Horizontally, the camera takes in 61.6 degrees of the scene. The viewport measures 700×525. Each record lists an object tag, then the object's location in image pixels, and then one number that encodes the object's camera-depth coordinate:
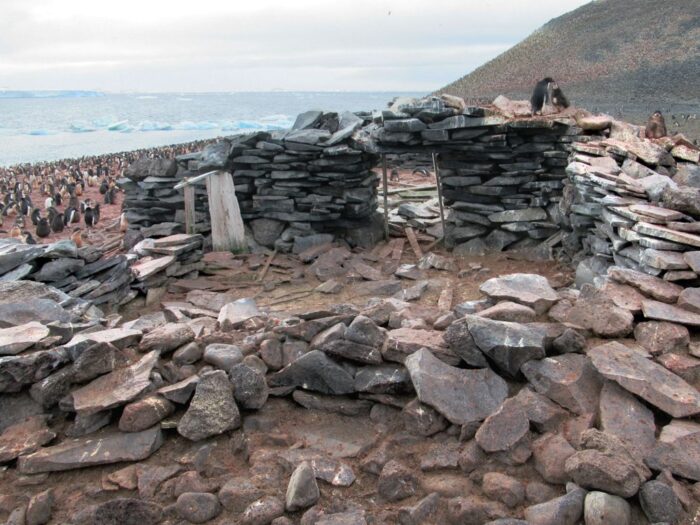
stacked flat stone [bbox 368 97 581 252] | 9.99
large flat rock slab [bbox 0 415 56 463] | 3.73
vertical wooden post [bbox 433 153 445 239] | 11.28
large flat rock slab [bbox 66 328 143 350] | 4.39
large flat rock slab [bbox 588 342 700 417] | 3.43
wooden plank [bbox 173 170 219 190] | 10.85
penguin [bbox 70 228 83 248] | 11.60
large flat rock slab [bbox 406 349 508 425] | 3.69
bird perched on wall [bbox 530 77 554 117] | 10.52
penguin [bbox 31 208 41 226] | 14.02
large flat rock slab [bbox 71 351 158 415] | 3.84
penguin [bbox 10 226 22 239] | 12.11
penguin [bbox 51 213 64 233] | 13.18
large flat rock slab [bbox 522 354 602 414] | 3.66
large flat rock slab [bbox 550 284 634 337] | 4.19
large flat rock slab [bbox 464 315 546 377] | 3.90
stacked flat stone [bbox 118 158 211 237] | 11.59
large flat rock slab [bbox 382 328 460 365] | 4.13
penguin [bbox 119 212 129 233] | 12.65
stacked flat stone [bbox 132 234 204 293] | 9.27
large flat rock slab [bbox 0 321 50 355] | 4.33
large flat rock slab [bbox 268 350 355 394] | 4.15
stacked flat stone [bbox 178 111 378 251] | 10.95
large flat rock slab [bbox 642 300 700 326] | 4.13
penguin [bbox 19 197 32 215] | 15.02
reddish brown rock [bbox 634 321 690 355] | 3.98
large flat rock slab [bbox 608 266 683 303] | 4.58
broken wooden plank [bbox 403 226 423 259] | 10.88
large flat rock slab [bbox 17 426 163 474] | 3.65
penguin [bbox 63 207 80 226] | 13.68
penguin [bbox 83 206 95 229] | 13.41
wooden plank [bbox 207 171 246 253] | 10.95
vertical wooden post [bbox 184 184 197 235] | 11.02
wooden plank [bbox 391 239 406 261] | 10.71
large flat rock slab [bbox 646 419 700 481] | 3.05
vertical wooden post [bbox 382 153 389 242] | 11.31
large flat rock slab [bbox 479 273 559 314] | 4.57
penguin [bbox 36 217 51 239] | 12.74
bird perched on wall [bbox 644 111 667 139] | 9.66
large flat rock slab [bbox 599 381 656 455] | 3.28
